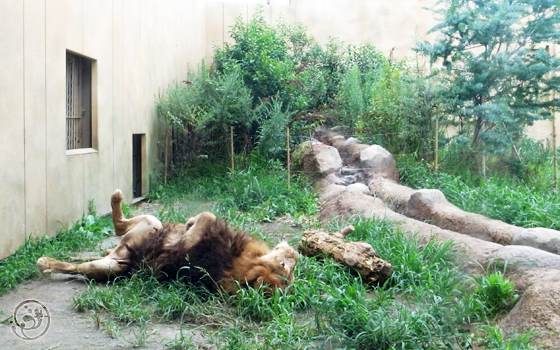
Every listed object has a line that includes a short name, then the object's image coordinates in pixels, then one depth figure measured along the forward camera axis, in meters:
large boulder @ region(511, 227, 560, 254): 4.20
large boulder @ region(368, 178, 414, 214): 6.26
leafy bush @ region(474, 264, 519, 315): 3.37
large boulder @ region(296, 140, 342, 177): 8.08
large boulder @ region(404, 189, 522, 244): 4.88
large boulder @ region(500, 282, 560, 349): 2.78
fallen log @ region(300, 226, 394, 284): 4.04
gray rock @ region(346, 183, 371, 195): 6.97
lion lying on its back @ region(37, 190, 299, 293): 3.68
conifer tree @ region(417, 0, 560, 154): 6.78
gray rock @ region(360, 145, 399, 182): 7.36
